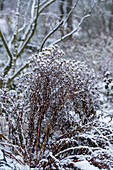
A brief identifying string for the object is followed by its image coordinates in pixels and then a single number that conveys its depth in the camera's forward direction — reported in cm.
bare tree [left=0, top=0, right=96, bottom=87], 365
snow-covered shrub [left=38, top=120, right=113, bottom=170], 215
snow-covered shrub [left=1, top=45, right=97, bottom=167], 259
